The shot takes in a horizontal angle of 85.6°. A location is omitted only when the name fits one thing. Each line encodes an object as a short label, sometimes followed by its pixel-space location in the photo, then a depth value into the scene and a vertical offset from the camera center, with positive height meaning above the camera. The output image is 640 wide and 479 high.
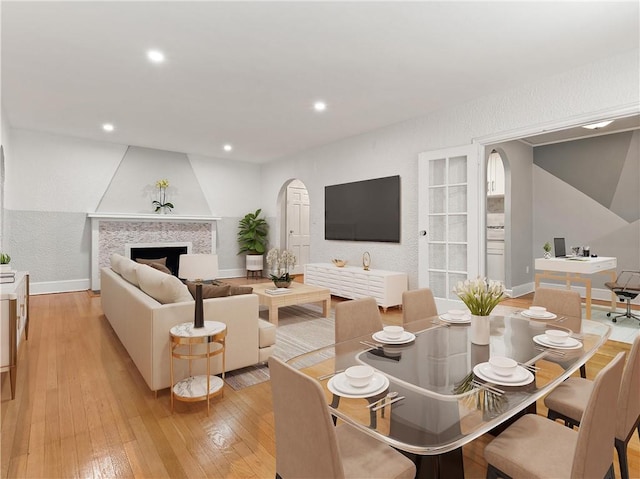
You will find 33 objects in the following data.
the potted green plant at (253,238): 7.94 +0.01
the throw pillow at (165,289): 2.60 -0.38
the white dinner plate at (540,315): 2.19 -0.49
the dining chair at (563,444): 1.00 -0.77
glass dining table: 1.08 -0.55
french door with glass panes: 4.30 +0.25
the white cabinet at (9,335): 2.36 -0.67
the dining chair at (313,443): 0.97 -0.63
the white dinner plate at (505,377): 1.30 -0.53
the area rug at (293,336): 2.77 -1.06
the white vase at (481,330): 1.75 -0.46
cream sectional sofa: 2.39 -0.65
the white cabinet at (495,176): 6.27 +1.17
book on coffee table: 4.26 -0.65
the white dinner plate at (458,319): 2.13 -0.50
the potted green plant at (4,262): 3.23 -0.25
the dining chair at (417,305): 2.46 -0.49
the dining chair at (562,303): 2.26 -0.45
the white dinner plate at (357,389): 1.22 -0.55
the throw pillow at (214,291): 2.79 -0.43
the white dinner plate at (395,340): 1.78 -0.52
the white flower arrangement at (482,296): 1.75 -0.29
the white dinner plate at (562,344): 1.66 -0.51
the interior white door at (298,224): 8.45 +0.37
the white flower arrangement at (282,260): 4.55 -0.29
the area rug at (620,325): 3.72 -1.04
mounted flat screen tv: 5.36 +0.48
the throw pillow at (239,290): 2.90 -0.43
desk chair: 4.27 -0.67
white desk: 4.42 -0.36
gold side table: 2.24 -0.80
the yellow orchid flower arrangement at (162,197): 6.92 +0.85
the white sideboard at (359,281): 4.90 -0.67
